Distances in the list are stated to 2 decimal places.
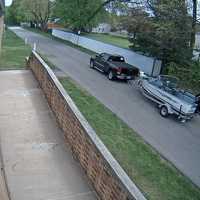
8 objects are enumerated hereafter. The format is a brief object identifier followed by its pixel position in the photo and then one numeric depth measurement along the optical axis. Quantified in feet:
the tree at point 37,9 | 198.70
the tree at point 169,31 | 65.82
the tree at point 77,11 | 133.90
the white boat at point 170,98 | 48.01
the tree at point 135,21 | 72.50
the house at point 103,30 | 254.14
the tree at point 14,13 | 225.15
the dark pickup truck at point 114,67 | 69.10
